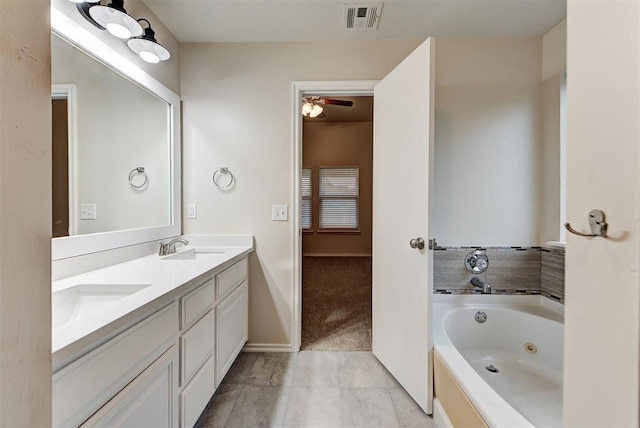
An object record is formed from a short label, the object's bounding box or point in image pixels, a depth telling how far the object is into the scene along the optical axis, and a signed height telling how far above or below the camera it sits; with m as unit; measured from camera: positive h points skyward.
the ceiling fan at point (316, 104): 3.09 +1.27
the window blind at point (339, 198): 5.32 +0.24
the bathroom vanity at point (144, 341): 0.67 -0.44
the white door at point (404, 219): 1.42 -0.05
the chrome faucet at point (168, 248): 1.72 -0.25
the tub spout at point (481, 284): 1.80 -0.51
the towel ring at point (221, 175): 2.04 +0.25
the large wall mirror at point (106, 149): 1.18 +0.34
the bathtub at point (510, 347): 1.33 -0.84
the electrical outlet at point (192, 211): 2.06 -0.01
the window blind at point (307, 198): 5.32 +0.24
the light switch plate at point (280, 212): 2.03 -0.02
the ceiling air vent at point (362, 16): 1.63 +1.26
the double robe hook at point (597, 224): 0.56 -0.03
